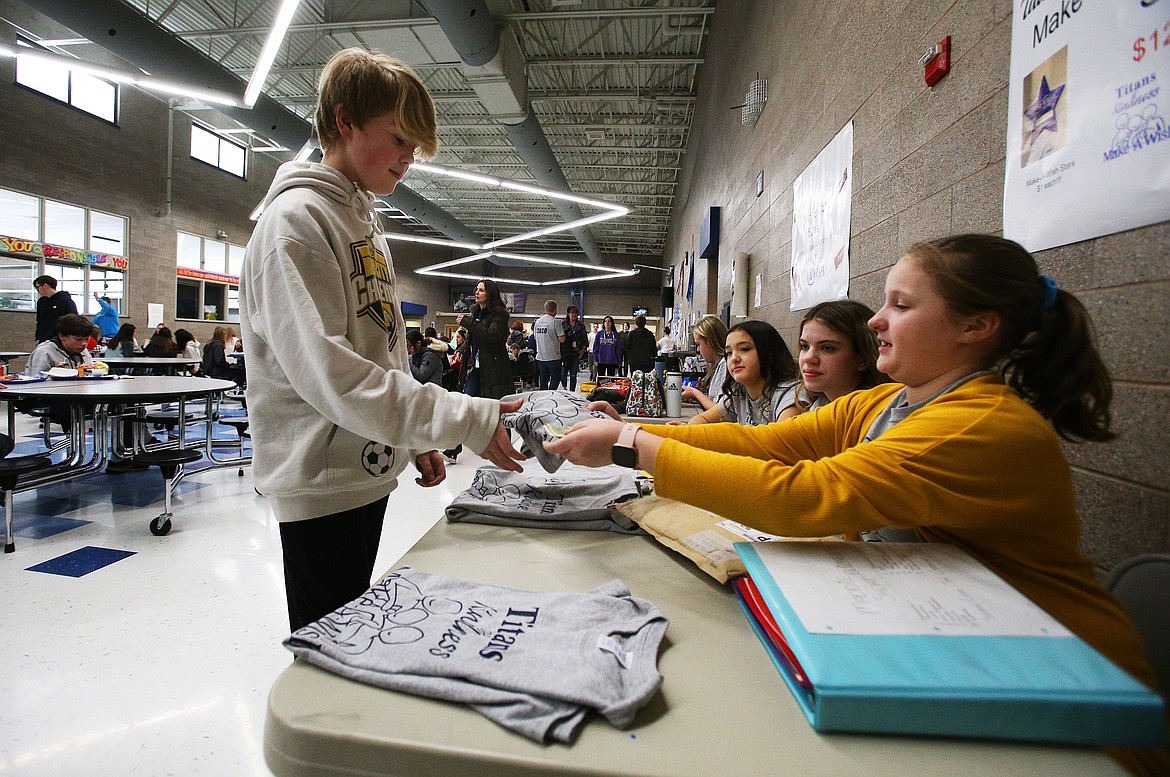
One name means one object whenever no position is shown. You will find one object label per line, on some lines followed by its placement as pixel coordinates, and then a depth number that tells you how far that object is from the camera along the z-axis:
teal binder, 0.49
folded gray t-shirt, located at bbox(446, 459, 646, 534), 1.17
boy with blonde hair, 0.91
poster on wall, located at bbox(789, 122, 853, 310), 2.14
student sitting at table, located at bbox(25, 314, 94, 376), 4.54
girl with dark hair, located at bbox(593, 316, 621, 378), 11.06
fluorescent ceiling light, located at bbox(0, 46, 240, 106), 5.00
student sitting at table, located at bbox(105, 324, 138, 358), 7.24
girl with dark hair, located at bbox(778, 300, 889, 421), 1.67
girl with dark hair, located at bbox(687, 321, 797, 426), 2.28
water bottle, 3.00
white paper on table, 0.57
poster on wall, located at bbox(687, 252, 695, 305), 8.70
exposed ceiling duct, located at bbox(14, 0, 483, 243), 5.22
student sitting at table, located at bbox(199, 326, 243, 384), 7.16
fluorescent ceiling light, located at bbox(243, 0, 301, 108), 3.98
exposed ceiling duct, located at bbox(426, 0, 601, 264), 5.13
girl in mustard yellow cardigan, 0.70
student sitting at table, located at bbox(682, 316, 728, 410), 3.37
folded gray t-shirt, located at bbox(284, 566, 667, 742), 0.55
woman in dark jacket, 5.45
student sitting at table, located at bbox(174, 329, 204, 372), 7.80
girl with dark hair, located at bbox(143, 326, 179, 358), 7.61
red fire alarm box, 1.39
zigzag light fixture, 7.39
